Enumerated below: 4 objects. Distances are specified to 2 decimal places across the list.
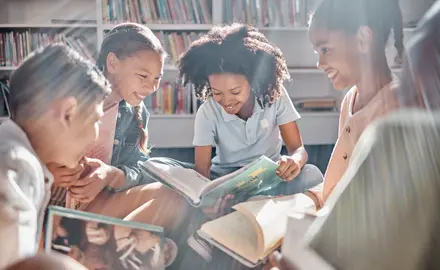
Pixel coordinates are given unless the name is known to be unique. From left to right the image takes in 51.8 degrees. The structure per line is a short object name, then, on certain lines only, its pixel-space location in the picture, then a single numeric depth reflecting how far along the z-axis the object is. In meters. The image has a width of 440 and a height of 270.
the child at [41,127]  0.60
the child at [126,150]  0.96
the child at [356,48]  0.95
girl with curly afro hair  1.28
